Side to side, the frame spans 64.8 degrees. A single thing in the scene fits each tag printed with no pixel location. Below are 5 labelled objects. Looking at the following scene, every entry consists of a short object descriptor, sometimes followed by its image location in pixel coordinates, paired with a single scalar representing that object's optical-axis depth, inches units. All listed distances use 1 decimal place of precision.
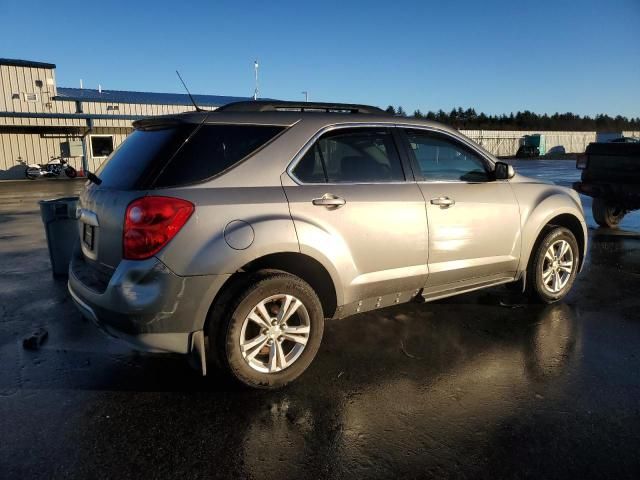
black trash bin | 232.9
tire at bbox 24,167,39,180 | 1080.2
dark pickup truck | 329.1
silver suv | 118.4
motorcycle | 1085.1
